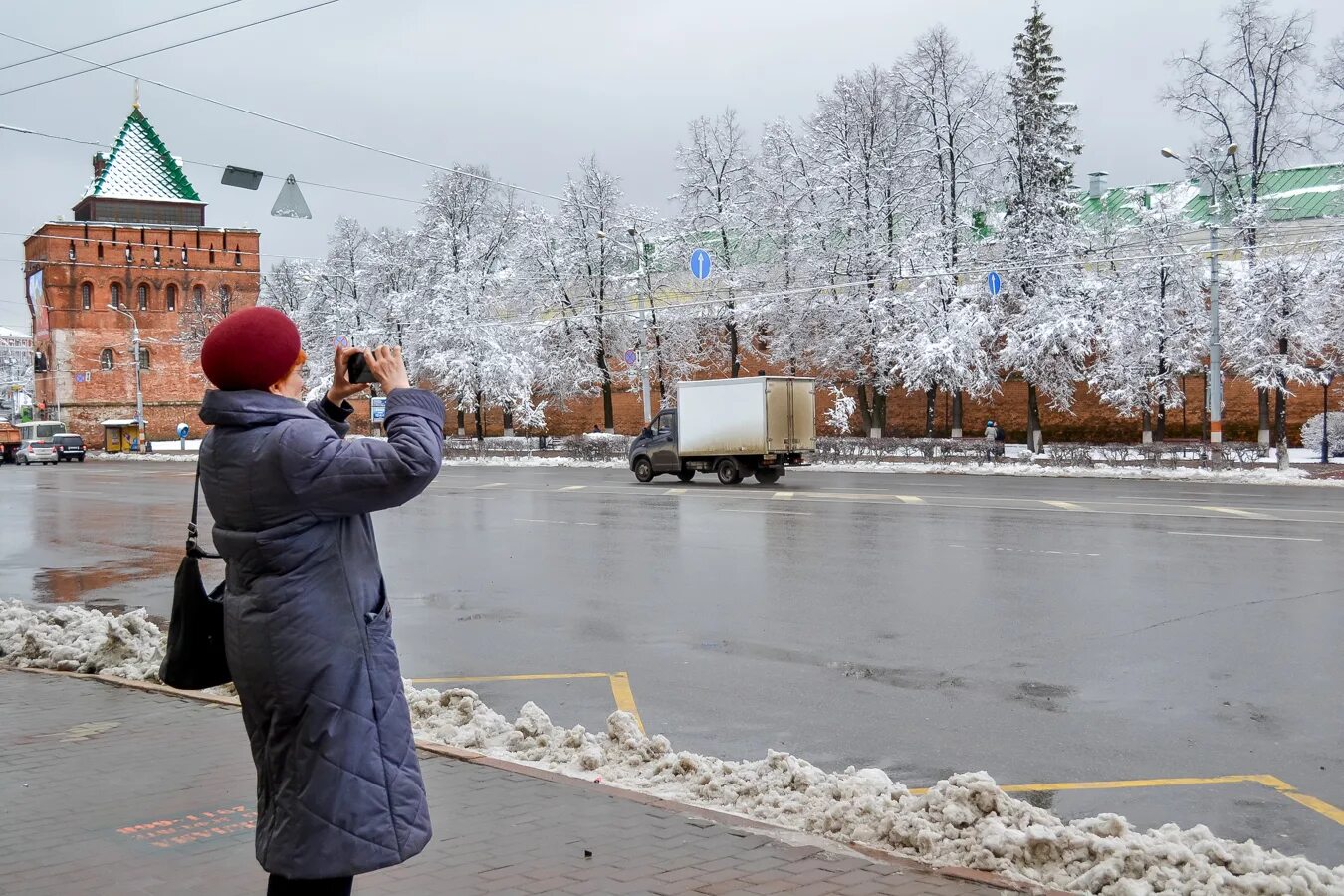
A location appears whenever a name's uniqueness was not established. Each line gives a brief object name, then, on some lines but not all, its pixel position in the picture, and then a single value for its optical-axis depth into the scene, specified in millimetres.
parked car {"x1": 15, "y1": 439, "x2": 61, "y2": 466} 66625
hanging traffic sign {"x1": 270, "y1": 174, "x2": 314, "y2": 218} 21558
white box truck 33156
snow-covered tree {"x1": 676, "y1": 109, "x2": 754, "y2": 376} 50594
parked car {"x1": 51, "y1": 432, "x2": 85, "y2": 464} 68312
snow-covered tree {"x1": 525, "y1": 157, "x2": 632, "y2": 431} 55312
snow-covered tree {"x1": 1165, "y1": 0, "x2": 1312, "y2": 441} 38531
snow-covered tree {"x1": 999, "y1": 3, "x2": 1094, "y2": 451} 41656
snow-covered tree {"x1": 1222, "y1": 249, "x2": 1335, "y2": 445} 38656
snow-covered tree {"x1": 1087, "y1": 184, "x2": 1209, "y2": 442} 46344
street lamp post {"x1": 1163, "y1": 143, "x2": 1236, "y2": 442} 33625
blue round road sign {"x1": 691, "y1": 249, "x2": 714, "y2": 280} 38781
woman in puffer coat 3137
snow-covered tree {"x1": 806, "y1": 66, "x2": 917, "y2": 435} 45438
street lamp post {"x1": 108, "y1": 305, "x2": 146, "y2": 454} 79425
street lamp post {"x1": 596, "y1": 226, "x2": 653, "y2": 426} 52719
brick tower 84688
